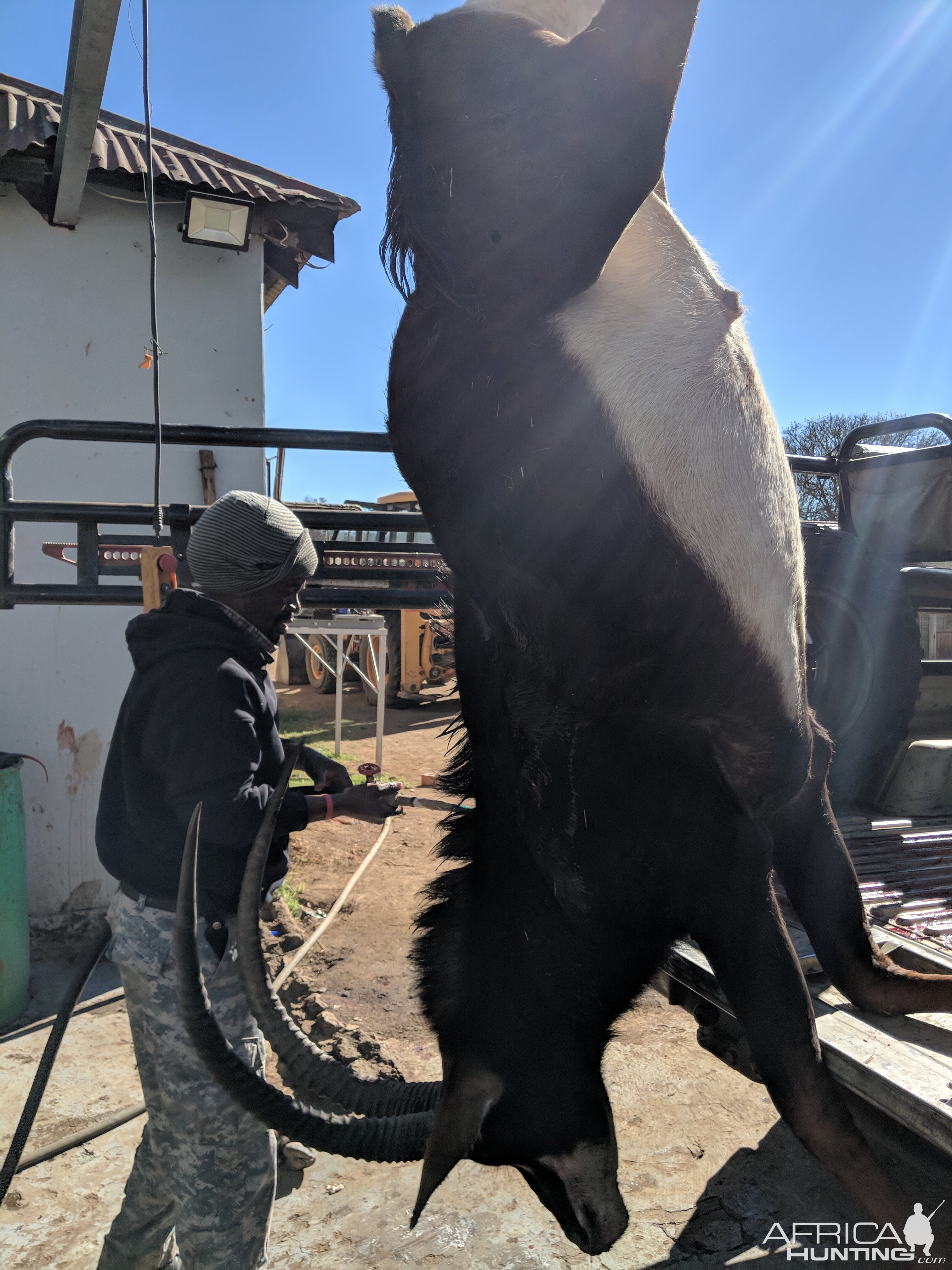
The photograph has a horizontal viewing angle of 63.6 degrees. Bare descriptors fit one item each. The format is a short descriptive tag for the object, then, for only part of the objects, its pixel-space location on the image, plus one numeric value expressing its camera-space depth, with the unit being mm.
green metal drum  3664
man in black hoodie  1850
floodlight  4422
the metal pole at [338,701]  8570
